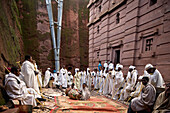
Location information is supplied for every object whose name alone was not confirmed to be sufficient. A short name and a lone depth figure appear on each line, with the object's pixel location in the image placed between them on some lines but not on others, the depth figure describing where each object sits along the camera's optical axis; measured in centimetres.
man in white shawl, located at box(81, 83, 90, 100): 650
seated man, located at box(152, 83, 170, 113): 310
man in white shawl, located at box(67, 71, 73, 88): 1133
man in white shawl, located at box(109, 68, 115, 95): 811
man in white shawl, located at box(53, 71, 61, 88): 1086
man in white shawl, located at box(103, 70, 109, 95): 882
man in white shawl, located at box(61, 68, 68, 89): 1108
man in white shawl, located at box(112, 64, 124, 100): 729
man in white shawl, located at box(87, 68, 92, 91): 1088
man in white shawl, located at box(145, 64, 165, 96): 512
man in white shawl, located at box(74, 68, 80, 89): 1099
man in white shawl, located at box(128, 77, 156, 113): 357
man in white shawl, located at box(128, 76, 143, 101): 531
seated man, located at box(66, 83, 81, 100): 653
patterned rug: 462
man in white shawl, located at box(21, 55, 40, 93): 454
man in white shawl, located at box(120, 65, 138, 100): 648
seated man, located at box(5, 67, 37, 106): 343
